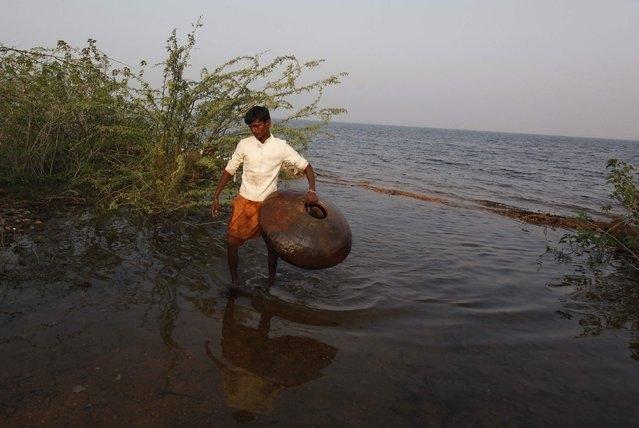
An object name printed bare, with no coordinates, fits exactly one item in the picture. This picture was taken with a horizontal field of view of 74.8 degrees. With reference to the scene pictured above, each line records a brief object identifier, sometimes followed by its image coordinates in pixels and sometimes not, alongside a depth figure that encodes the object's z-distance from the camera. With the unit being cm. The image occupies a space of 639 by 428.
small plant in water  599
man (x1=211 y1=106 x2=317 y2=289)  378
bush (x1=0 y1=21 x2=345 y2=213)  616
